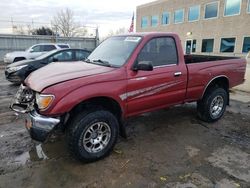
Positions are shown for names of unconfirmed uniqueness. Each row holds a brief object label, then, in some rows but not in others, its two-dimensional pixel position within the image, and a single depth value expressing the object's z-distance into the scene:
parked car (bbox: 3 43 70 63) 14.58
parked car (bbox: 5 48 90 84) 8.44
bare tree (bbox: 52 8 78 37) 42.62
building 21.72
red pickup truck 3.13
